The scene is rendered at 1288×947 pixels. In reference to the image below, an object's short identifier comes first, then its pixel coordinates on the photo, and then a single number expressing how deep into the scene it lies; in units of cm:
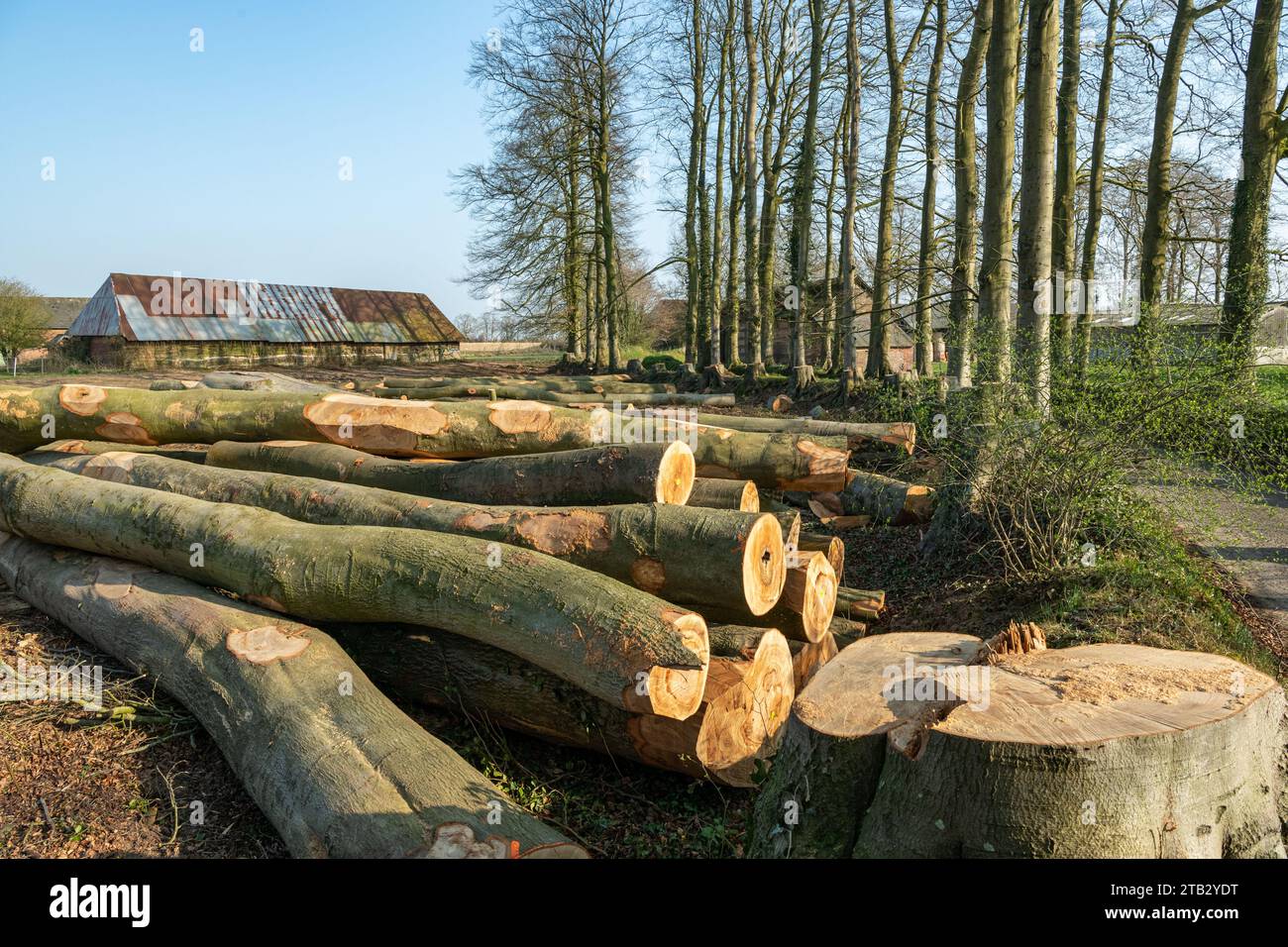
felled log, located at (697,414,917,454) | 952
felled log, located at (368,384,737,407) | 1575
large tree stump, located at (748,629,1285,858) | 242
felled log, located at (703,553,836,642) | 485
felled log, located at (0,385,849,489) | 689
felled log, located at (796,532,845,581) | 579
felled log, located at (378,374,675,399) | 1823
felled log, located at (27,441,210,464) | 743
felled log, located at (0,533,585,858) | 312
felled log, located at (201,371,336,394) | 1311
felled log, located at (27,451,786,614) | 430
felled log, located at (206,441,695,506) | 543
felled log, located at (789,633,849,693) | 485
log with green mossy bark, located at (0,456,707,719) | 364
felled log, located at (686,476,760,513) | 585
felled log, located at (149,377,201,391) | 1184
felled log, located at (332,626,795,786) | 403
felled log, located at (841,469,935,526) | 790
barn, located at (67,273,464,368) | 2964
